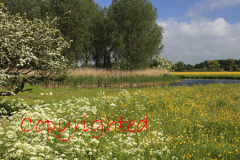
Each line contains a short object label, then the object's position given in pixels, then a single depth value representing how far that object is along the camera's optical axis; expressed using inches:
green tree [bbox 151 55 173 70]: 1932.8
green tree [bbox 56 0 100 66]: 1239.5
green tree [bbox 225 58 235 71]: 3668.8
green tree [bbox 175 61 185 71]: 4725.4
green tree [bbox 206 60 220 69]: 3954.2
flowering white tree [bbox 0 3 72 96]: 337.7
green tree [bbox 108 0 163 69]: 1259.7
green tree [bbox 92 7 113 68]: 1494.7
